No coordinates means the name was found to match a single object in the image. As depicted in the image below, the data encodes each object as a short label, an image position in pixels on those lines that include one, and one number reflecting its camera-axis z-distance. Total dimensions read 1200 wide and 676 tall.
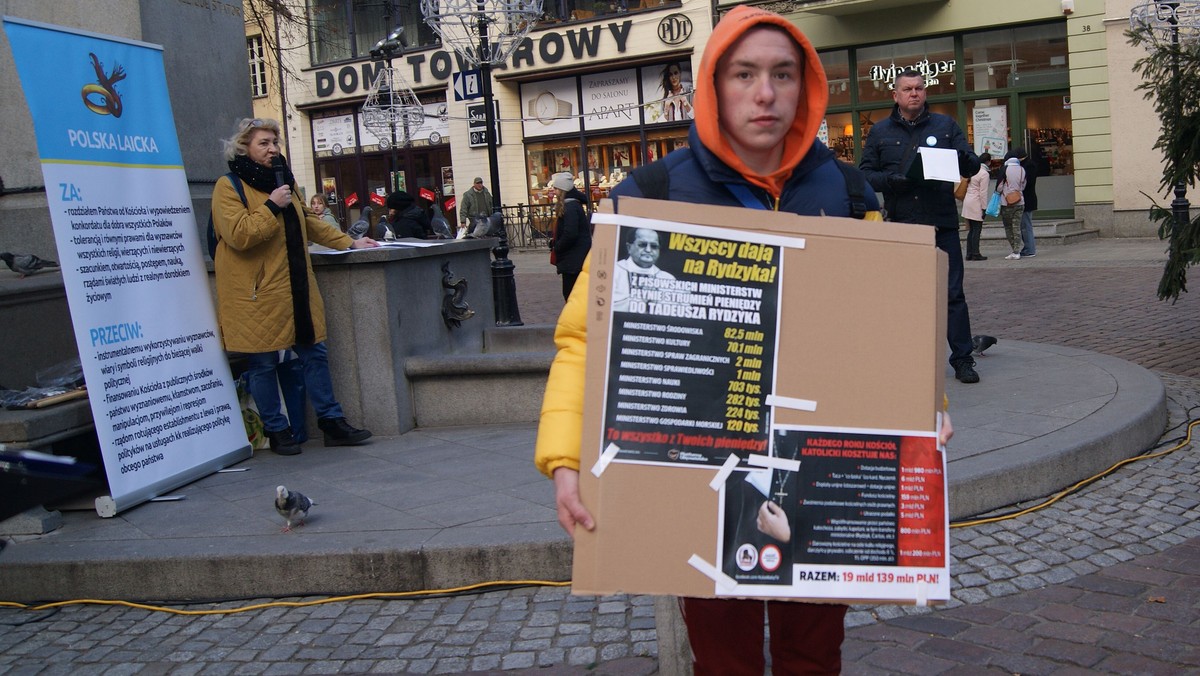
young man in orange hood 2.39
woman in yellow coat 6.17
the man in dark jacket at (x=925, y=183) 7.14
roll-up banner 5.38
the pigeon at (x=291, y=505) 4.68
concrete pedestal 6.68
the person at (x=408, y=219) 12.16
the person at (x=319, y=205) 17.06
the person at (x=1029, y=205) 17.81
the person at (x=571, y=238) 11.20
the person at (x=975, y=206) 17.06
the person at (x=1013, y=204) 17.69
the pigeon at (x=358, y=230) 8.03
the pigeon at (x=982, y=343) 7.95
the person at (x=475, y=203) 21.28
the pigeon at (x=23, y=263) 5.93
